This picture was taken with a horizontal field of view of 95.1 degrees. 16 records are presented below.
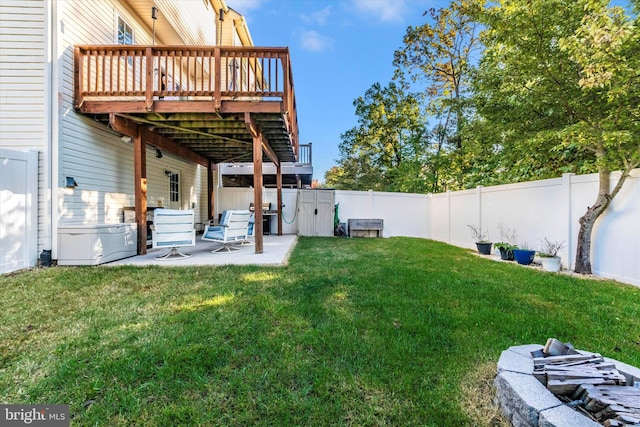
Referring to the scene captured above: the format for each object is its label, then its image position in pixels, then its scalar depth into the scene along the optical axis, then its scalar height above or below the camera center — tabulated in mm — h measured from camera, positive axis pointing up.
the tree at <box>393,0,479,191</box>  13125 +6852
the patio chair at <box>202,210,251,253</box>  6469 -466
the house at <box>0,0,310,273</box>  4762 +1822
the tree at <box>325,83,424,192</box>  14731 +3809
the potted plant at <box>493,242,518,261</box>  6504 -855
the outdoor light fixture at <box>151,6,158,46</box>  6723 +4560
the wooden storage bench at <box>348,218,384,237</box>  10695 -583
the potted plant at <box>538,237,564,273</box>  5441 -828
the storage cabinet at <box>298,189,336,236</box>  10469 -45
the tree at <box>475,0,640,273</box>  3817 +2102
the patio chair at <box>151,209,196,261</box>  5617 -404
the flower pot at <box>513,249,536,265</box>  5987 -900
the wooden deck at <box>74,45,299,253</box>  5199 +1975
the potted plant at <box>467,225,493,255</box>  7328 -762
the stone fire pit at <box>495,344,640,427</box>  1289 -913
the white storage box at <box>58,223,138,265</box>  4898 -592
